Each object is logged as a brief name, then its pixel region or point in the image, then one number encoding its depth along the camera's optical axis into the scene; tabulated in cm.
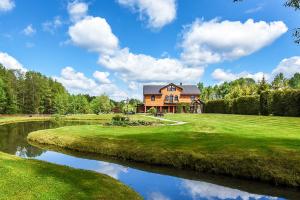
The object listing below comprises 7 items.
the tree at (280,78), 6357
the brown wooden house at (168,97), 5906
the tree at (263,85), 4246
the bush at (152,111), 4651
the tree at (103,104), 7673
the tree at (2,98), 5549
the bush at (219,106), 4025
